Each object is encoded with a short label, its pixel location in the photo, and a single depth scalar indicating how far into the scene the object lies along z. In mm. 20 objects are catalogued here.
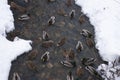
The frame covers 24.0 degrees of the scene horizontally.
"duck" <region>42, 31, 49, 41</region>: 6238
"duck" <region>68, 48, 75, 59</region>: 5965
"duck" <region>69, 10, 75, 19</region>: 6855
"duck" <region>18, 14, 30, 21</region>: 6536
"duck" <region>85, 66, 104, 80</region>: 5703
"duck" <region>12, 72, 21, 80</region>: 5376
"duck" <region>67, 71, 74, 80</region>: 5594
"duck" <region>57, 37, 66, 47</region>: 6211
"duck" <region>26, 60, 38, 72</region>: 5648
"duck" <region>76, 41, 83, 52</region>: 6161
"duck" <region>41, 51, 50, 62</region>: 5840
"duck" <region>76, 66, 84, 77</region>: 5723
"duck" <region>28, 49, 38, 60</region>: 5829
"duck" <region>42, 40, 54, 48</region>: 6098
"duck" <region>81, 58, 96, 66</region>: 5914
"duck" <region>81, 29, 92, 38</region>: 6500
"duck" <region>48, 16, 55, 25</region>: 6569
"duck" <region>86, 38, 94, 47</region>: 6309
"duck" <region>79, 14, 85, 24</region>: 6800
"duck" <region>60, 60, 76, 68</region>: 5826
